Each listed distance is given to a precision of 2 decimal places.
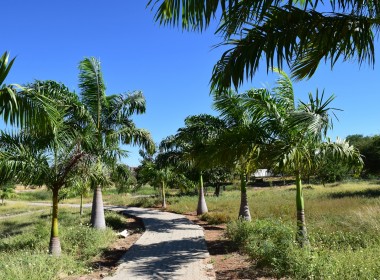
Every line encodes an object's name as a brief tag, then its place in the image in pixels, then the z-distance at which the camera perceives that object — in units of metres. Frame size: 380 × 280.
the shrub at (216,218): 16.08
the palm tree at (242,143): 8.52
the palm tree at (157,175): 25.00
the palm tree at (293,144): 7.64
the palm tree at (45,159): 8.60
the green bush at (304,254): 5.28
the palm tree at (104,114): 13.51
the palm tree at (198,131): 13.44
